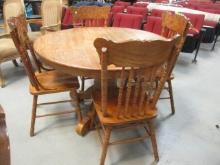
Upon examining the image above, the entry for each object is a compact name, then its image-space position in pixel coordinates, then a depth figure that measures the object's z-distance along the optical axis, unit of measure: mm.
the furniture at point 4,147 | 542
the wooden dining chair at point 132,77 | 1150
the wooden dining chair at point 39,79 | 1647
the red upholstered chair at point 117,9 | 4289
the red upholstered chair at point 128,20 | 3480
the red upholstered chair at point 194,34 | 3336
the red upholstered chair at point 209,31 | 3908
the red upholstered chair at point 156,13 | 4117
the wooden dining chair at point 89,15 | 2557
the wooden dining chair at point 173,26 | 1862
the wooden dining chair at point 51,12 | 3416
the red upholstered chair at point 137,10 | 4328
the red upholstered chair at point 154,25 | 3316
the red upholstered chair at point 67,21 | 3936
